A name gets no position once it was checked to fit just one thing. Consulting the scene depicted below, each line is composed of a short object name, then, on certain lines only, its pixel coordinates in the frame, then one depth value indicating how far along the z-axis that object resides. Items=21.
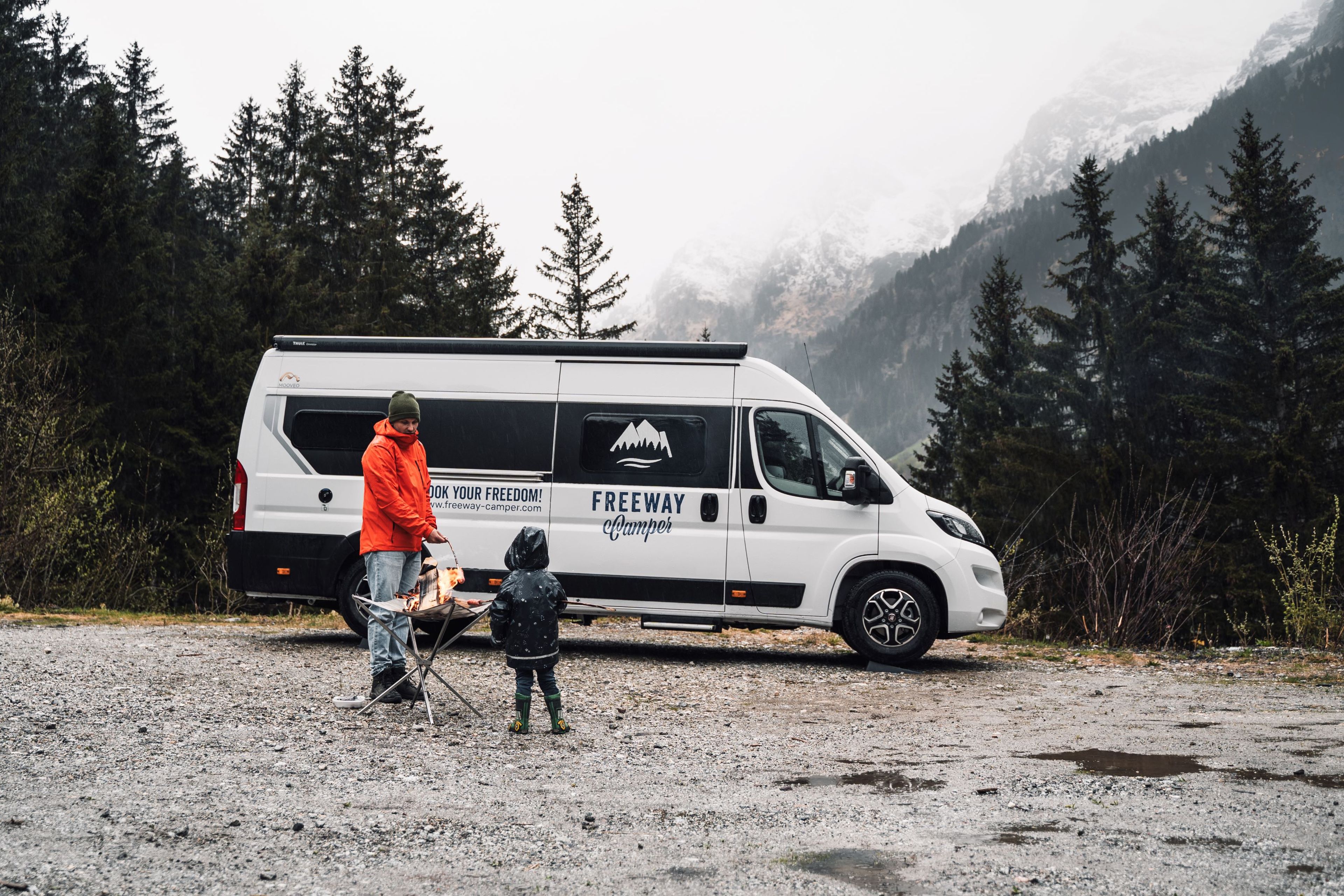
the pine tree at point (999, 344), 41.72
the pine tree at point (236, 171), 43.70
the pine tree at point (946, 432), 44.91
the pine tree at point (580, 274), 48.69
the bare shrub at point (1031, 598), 12.21
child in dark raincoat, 5.97
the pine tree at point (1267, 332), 28.41
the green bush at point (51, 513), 13.44
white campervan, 8.91
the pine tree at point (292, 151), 37.75
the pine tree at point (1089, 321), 36.59
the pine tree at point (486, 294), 39.16
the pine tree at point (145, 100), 43.59
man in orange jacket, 6.57
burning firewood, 6.39
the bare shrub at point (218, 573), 14.30
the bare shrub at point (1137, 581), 11.19
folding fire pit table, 6.29
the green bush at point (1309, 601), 10.41
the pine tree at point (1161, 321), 34.22
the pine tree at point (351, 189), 34.44
